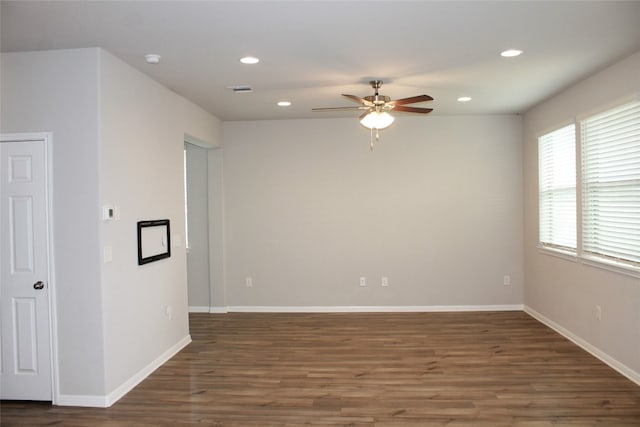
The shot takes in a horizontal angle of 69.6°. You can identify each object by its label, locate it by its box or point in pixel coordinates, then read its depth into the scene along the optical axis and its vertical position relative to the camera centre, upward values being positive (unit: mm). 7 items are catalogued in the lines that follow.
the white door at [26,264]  3525 -393
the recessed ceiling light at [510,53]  3665 +1224
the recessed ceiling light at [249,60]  3752 +1229
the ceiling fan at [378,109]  4270 +935
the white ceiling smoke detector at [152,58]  3645 +1224
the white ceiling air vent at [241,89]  4668 +1235
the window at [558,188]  4977 +177
